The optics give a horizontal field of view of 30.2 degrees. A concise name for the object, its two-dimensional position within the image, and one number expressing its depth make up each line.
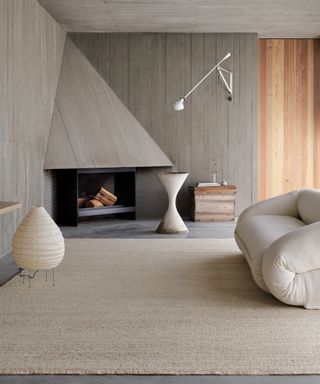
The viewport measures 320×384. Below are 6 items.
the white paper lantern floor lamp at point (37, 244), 3.62
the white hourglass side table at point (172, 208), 6.14
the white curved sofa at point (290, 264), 3.04
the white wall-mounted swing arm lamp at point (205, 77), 6.93
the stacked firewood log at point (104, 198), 6.99
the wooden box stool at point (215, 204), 7.03
